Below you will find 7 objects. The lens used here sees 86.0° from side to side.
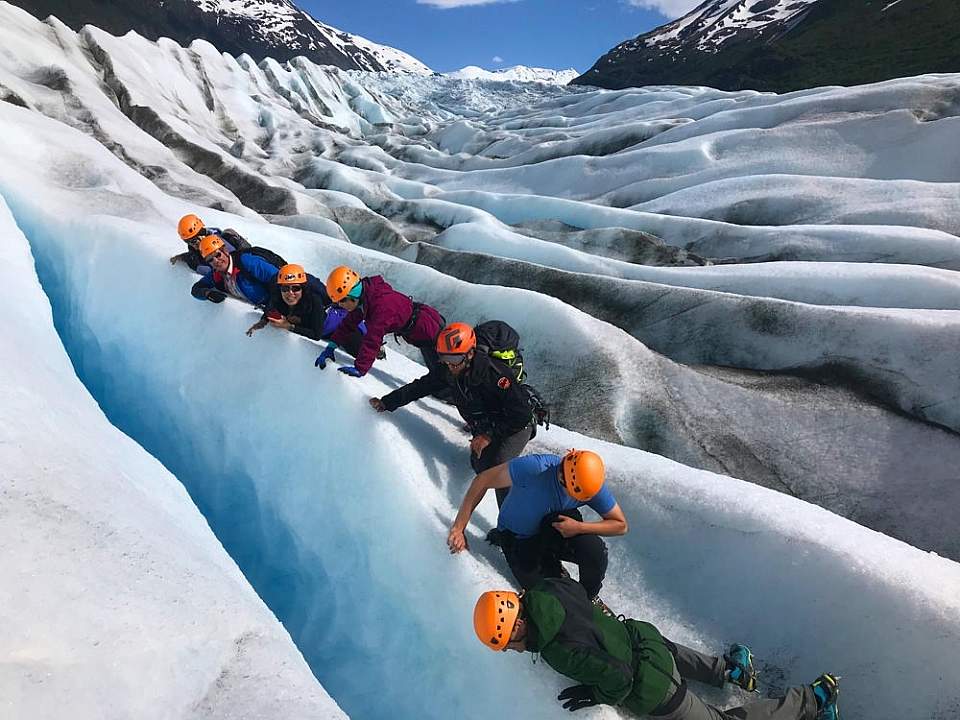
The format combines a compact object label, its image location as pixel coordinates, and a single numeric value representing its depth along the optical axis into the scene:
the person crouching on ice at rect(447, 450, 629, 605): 3.51
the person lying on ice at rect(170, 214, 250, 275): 6.89
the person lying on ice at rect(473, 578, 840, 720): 3.06
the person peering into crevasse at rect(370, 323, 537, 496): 4.26
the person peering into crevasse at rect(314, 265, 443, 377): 5.36
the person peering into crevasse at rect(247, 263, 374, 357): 6.07
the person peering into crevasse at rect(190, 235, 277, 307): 6.36
